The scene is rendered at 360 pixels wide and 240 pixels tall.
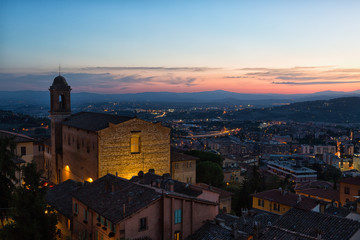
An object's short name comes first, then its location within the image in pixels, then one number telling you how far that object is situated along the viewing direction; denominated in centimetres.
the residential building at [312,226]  1662
